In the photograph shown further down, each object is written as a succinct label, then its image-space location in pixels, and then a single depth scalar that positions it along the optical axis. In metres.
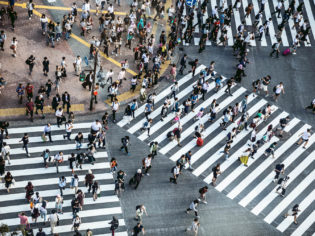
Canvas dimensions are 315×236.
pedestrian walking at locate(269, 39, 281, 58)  38.41
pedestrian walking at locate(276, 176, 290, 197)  29.37
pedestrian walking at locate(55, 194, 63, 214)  25.70
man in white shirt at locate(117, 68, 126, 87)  33.34
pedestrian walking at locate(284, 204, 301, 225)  27.92
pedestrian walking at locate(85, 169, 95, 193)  26.86
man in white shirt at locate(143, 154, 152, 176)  28.52
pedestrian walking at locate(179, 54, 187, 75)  35.25
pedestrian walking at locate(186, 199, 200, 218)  26.92
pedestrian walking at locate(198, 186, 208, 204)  27.67
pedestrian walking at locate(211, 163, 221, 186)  28.75
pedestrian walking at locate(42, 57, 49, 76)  32.59
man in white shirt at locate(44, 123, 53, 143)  28.73
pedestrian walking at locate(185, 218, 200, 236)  25.98
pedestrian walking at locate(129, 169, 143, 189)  27.62
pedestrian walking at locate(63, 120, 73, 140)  29.19
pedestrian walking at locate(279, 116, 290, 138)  32.97
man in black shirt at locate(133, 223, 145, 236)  25.25
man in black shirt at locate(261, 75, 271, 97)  35.25
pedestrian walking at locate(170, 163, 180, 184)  28.44
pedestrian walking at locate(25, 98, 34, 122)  29.50
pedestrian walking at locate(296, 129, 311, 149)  32.34
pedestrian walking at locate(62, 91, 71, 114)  30.57
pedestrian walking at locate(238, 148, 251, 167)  30.80
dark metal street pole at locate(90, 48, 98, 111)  30.25
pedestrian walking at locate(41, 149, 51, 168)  27.67
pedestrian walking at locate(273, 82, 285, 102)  34.97
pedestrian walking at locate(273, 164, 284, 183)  30.02
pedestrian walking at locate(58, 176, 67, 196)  26.33
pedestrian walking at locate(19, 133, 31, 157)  27.91
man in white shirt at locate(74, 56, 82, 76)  33.38
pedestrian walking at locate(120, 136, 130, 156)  29.41
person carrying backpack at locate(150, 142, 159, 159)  29.12
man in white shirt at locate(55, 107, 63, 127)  29.87
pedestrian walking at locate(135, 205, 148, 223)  26.06
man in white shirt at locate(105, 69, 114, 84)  33.15
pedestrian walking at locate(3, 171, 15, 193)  26.11
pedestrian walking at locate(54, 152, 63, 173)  27.70
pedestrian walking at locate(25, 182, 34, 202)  25.83
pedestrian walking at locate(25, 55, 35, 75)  32.47
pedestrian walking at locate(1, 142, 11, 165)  27.41
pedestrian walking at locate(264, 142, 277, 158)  31.20
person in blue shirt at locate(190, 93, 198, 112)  33.00
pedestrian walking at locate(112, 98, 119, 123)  30.94
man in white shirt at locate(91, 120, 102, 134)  29.58
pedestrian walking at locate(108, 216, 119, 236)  24.98
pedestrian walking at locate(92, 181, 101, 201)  26.59
